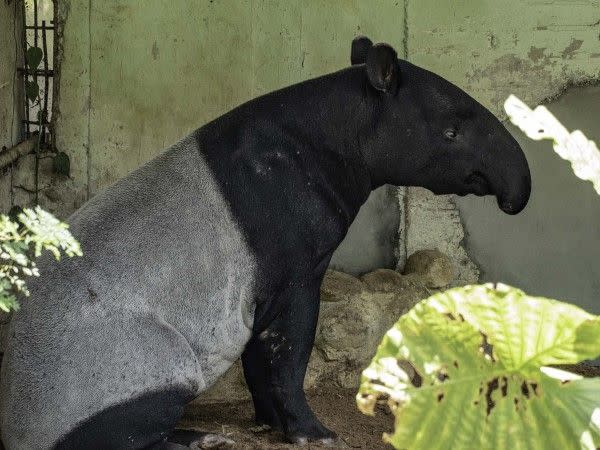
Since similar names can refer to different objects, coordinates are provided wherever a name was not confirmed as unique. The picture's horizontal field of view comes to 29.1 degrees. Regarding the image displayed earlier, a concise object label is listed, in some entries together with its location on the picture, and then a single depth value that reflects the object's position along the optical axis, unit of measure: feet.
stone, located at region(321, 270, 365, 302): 18.49
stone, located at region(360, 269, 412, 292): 18.88
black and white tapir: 13.35
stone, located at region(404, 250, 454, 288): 19.40
